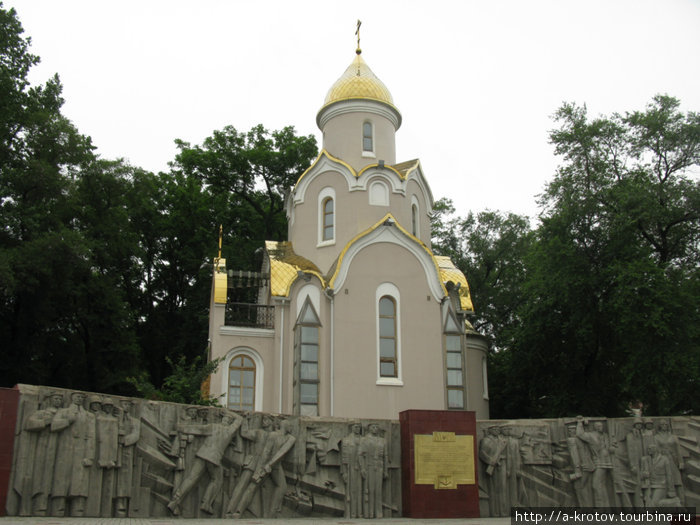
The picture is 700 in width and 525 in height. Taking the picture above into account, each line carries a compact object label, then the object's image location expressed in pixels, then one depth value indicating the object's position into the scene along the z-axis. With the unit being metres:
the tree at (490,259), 32.59
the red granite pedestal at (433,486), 12.32
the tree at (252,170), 33.47
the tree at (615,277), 20.05
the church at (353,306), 18.28
